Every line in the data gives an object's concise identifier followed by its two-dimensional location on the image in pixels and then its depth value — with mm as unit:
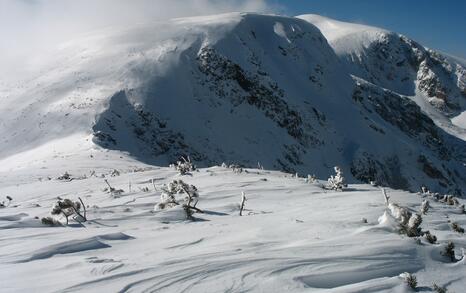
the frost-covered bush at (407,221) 4922
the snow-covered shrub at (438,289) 3668
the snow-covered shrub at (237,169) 11887
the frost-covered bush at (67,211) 6604
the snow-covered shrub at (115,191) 9256
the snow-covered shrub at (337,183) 9477
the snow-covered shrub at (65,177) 14084
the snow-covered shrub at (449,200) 8617
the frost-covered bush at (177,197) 7027
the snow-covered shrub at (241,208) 6980
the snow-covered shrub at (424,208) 6780
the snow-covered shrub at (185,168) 12085
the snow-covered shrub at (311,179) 10503
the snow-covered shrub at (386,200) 6849
